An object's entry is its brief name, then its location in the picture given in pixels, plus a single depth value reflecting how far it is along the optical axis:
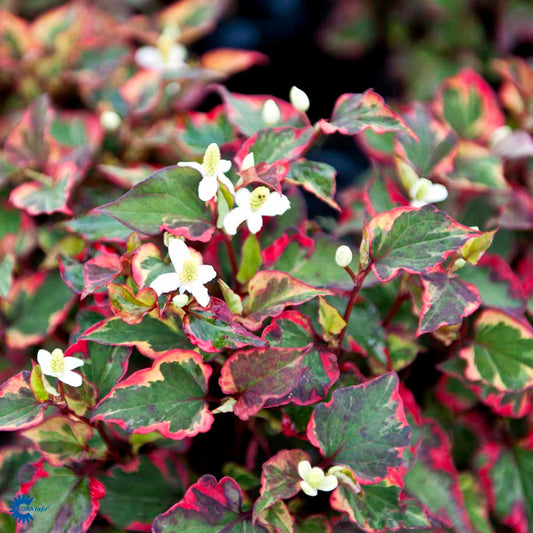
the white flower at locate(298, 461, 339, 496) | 0.63
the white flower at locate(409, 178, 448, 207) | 0.73
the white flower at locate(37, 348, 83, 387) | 0.64
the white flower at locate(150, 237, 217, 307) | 0.64
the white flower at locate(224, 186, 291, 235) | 0.66
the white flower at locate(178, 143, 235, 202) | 0.66
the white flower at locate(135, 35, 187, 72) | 0.84
